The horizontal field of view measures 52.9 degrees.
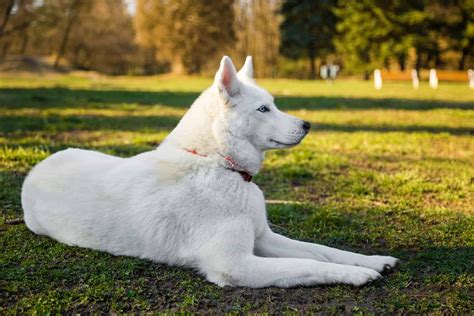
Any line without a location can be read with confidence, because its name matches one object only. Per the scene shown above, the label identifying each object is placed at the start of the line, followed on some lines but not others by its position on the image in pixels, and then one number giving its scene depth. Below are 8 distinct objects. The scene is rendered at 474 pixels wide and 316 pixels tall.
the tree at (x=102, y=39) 51.66
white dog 3.27
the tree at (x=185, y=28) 45.66
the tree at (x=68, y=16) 44.44
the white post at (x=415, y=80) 30.09
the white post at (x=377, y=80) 30.00
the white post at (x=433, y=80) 30.67
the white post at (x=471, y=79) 28.47
